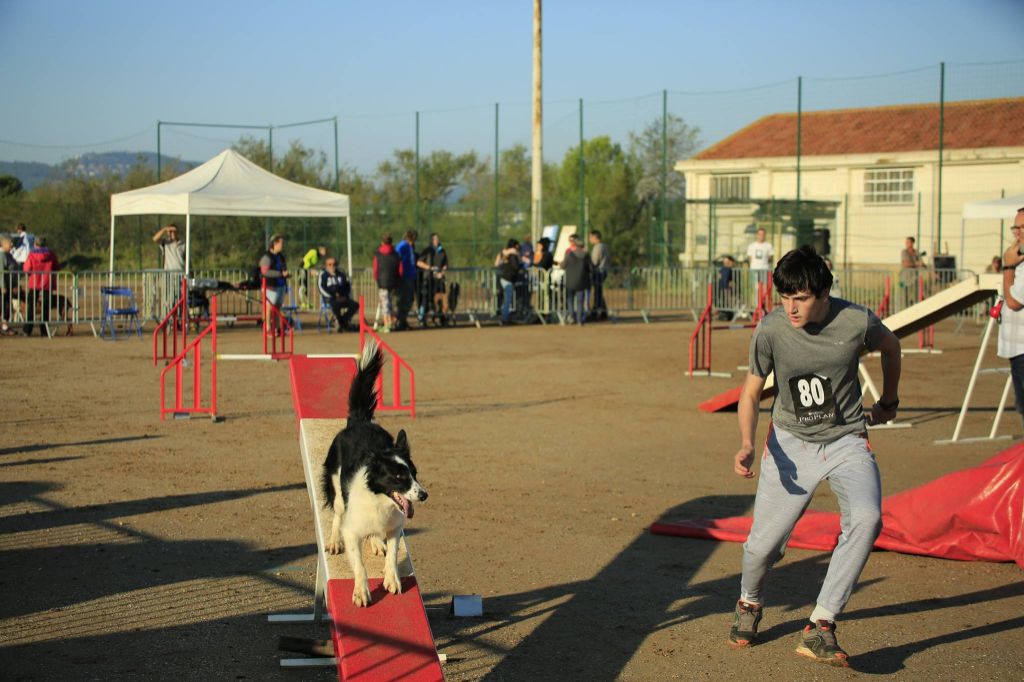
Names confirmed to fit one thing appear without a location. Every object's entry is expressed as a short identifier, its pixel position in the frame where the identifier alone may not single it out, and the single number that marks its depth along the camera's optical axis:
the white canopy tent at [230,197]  21.70
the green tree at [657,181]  33.03
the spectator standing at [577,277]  24.09
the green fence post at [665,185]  32.09
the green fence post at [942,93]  31.20
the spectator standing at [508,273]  24.55
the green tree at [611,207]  35.81
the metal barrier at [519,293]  21.33
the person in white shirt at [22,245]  21.94
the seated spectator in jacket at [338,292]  22.58
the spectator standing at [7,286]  20.91
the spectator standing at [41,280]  21.00
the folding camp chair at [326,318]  23.07
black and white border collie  5.16
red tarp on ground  7.10
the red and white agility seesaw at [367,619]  4.64
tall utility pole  30.34
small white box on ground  5.98
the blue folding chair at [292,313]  22.64
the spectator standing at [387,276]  22.47
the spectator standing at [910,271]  26.05
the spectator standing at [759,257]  25.97
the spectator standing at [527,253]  25.95
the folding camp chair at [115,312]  20.20
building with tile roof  34.91
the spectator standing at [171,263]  22.36
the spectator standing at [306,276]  24.42
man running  5.17
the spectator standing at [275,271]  21.55
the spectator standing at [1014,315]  8.87
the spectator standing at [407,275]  22.97
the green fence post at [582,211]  31.59
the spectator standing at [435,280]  24.34
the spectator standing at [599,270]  25.03
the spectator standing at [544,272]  25.48
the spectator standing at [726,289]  26.13
